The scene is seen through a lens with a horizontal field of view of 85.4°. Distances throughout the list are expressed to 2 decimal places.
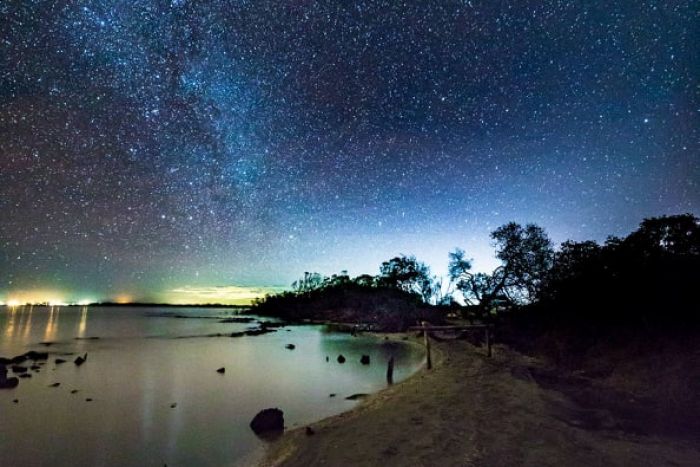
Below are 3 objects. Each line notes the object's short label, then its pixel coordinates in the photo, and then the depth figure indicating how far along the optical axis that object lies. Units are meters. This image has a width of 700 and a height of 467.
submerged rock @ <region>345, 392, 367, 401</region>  23.04
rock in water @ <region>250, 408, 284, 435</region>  17.37
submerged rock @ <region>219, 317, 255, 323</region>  128.75
